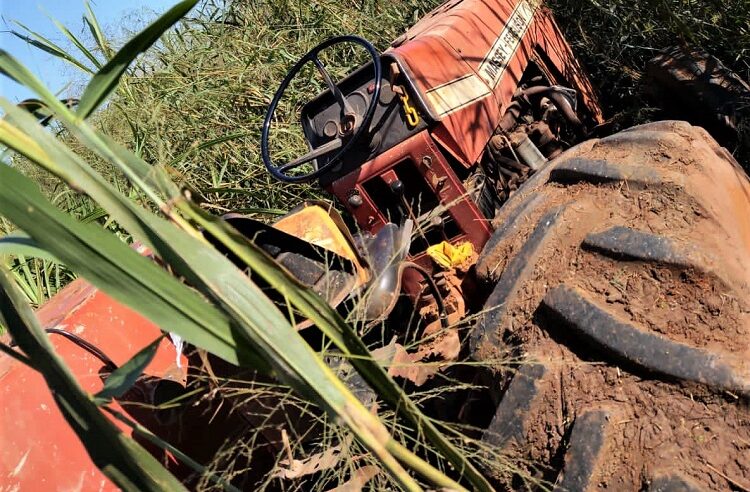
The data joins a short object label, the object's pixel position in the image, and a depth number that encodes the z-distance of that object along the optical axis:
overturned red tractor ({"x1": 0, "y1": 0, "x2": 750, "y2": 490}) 1.40
